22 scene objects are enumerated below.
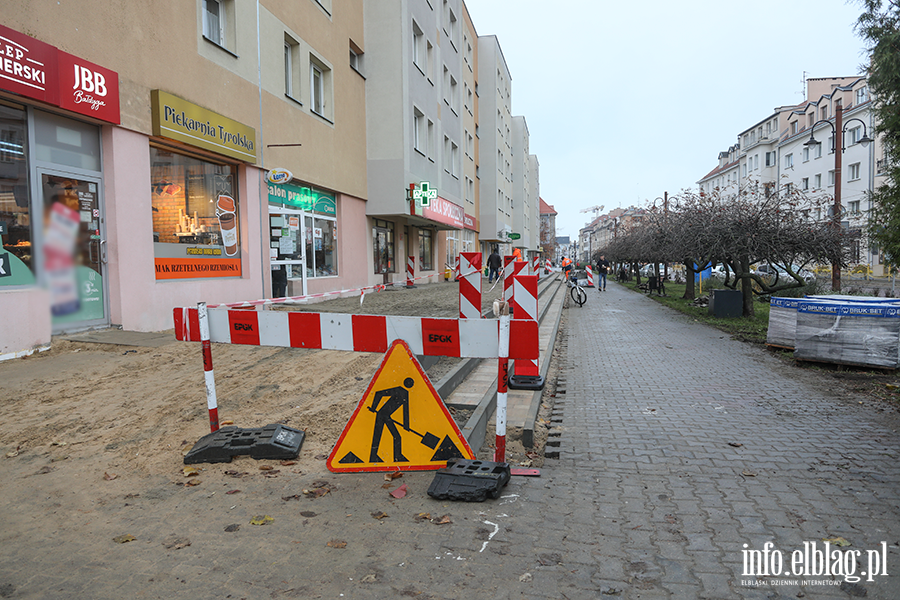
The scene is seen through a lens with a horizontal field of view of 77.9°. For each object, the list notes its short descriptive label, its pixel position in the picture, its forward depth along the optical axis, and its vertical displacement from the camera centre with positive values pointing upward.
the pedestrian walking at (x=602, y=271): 30.53 -0.33
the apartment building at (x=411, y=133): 20.45 +5.60
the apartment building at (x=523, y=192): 64.50 +9.69
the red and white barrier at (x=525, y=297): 6.14 -0.35
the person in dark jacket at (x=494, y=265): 29.30 +0.07
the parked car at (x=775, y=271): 16.44 -0.46
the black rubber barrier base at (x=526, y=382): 6.52 -1.38
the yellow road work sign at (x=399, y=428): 4.05 -1.18
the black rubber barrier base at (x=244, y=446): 4.20 -1.35
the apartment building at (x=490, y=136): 45.47 +10.76
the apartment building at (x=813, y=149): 42.62 +11.28
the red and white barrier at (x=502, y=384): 3.85 -0.84
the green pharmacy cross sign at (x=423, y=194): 21.41 +2.85
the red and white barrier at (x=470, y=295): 6.90 -0.35
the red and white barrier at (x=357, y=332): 3.93 -0.48
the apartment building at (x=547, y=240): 112.51 +5.50
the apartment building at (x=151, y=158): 7.60 +2.05
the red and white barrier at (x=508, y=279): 8.63 -0.21
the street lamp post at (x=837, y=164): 18.08 +3.34
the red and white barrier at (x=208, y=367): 4.54 -0.80
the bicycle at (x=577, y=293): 20.78 -1.04
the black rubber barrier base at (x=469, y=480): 3.54 -1.41
